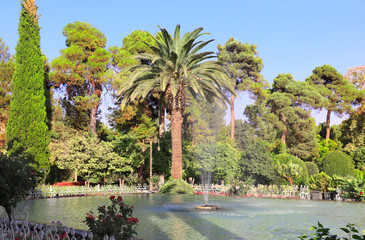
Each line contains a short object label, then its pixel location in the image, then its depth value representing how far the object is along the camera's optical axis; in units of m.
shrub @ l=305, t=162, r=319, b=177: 35.28
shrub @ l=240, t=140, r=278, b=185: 29.48
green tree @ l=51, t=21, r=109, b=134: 36.72
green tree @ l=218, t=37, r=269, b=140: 51.03
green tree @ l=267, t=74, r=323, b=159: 48.06
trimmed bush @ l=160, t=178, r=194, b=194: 27.91
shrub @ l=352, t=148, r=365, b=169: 36.05
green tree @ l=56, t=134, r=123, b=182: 29.38
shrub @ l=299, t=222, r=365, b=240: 3.77
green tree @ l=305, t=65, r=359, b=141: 51.06
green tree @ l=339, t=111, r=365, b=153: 46.97
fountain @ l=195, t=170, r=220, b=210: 16.98
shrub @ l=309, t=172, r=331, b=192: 24.64
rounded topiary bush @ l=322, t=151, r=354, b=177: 29.19
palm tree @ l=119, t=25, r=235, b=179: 27.66
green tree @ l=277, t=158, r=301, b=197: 28.45
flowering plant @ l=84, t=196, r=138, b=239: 7.27
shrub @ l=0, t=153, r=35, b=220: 9.02
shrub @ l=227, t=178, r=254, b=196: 27.39
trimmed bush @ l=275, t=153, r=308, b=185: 30.58
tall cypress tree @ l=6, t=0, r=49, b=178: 28.30
